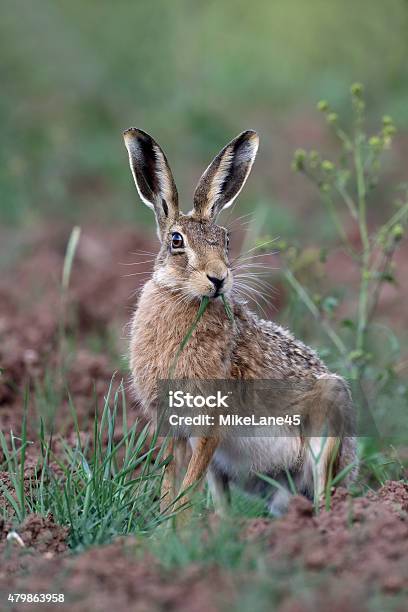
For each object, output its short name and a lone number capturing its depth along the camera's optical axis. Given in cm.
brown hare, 887
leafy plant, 1110
